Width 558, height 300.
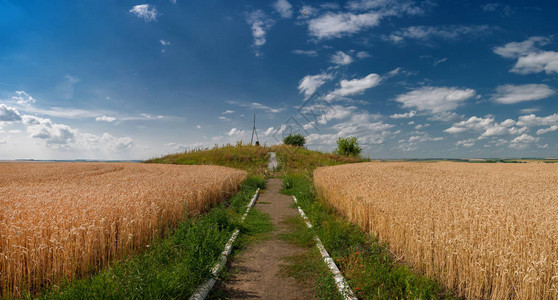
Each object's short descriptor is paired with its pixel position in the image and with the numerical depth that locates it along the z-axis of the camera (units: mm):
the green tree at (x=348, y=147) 55094
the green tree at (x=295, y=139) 74375
